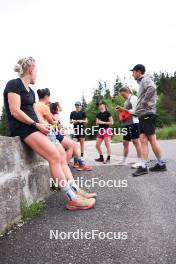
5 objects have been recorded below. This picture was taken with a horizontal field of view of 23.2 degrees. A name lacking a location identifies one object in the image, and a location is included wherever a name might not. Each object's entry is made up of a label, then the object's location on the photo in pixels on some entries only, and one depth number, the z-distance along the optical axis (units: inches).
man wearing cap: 311.6
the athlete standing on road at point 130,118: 366.0
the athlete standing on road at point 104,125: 432.5
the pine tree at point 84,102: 5173.7
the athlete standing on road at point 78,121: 453.4
